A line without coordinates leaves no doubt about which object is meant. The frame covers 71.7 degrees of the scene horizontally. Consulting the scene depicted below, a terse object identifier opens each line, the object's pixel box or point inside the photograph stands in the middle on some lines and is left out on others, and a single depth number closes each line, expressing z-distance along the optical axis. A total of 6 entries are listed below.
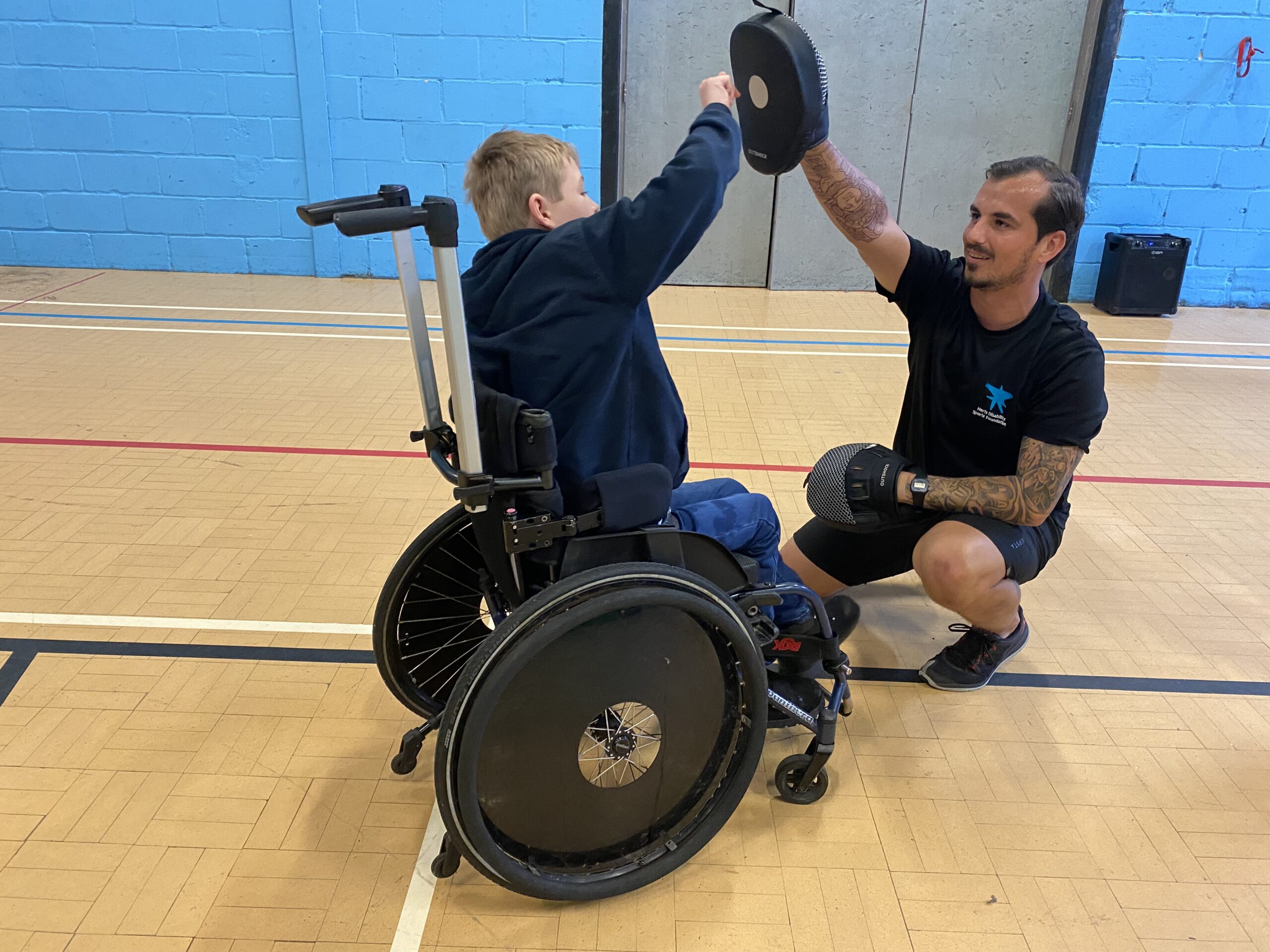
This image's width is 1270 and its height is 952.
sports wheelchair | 1.19
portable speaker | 5.28
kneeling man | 1.81
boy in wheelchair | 1.23
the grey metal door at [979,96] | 5.36
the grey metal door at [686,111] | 5.37
